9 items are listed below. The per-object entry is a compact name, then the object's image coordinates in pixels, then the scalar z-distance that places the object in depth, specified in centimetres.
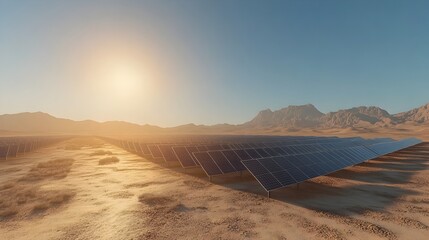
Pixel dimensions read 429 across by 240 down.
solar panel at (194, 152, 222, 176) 2105
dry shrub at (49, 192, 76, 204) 1589
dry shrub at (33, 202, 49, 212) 1451
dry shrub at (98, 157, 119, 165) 3355
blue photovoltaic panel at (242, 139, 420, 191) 1647
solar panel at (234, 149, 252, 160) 2498
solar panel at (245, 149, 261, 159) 2657
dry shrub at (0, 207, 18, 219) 1335
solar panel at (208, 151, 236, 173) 2190
